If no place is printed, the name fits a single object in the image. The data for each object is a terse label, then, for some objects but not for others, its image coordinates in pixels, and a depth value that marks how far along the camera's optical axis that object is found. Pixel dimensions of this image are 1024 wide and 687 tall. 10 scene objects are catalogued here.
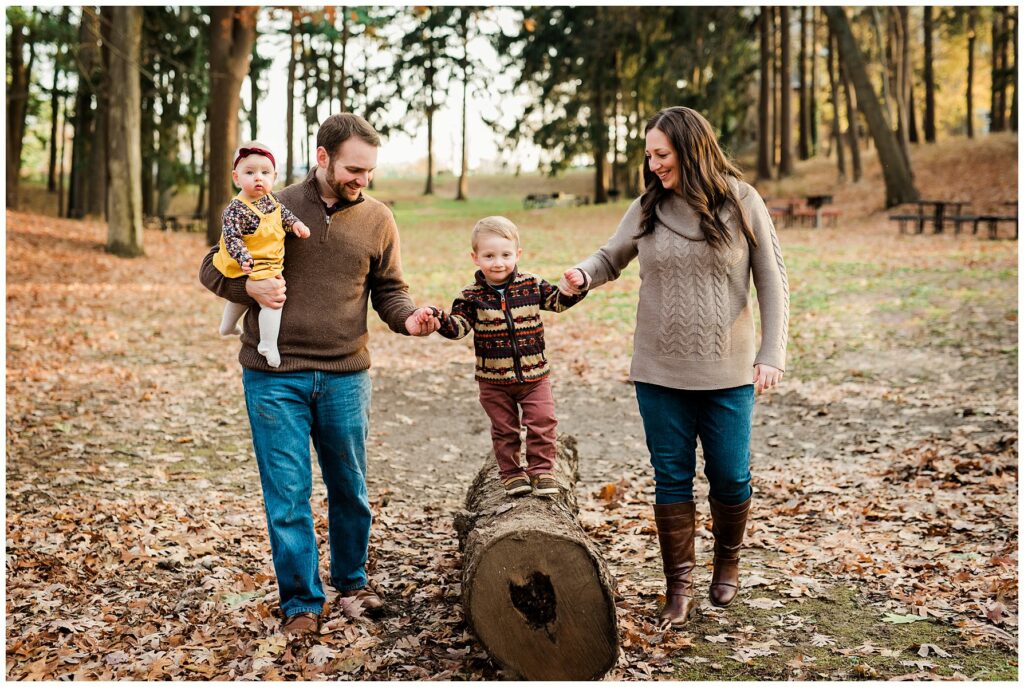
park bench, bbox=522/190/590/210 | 39.31
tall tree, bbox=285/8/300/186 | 31.80
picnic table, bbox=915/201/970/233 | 20.48
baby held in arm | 4.22
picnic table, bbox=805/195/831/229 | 23.48
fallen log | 3.98
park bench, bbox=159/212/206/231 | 27.52
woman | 4.34
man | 4.36
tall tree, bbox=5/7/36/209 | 25.94
